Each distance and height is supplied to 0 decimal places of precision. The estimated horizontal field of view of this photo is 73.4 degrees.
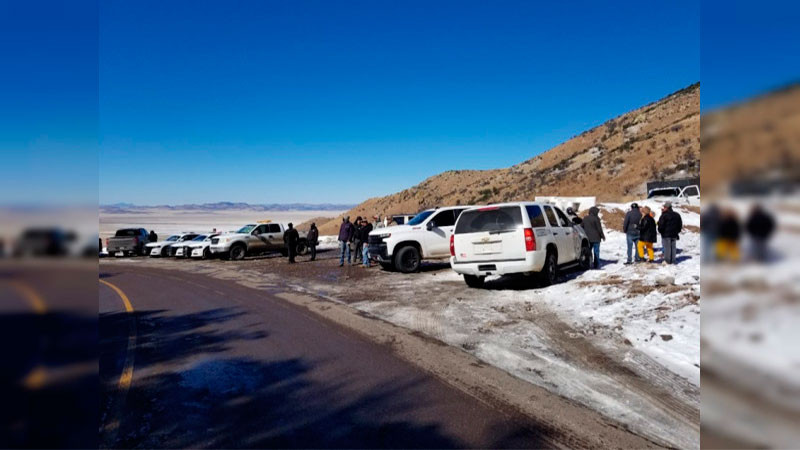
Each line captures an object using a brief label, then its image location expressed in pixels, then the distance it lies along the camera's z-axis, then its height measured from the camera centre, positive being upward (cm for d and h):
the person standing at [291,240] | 2114 -43
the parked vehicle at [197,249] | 2530 -92
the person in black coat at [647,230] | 1326 -6
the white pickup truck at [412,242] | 1633 -42
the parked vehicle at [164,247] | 2827 -92
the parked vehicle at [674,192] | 2797 +188
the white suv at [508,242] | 1124 -30
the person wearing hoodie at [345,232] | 1912 -11
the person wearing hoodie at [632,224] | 1387 +9
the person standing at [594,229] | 1408 -3
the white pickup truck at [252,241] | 2439 -57
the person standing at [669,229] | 1255 -4
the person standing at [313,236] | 2198 -29
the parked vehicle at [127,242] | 2970 -69
